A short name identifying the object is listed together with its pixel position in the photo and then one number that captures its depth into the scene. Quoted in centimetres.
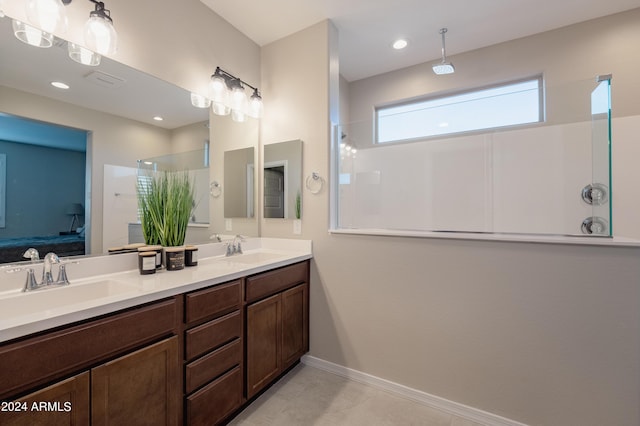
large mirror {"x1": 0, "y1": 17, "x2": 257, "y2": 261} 126
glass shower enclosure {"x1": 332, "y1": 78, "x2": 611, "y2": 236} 170
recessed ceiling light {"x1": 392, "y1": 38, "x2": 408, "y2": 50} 254
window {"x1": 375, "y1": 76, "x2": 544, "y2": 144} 235
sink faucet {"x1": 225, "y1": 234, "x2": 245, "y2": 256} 220
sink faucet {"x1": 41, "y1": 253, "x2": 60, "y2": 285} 125
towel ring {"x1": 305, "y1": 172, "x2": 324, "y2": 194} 224
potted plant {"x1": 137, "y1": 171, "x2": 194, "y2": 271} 165
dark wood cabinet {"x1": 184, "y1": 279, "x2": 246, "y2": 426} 131
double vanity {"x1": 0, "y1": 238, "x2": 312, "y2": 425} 86
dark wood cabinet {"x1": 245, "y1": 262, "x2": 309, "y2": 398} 166
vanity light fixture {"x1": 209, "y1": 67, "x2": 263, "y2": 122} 210
